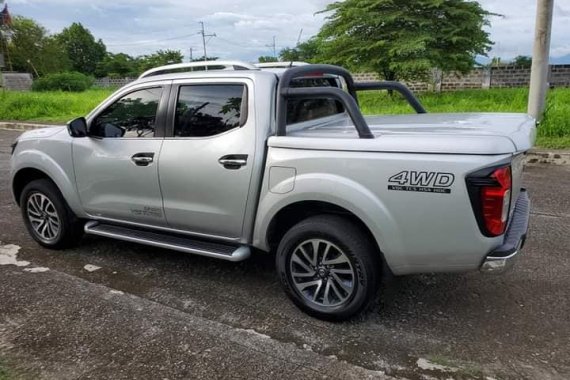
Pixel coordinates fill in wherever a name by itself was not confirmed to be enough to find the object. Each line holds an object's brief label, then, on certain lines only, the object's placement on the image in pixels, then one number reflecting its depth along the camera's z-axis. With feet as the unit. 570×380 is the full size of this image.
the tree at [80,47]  320.70
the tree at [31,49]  237.45
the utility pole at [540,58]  29.63
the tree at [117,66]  274.16
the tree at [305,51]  60.64
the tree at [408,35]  51.42
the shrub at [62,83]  127.95
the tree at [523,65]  81.41
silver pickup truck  9.07
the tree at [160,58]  249.34
